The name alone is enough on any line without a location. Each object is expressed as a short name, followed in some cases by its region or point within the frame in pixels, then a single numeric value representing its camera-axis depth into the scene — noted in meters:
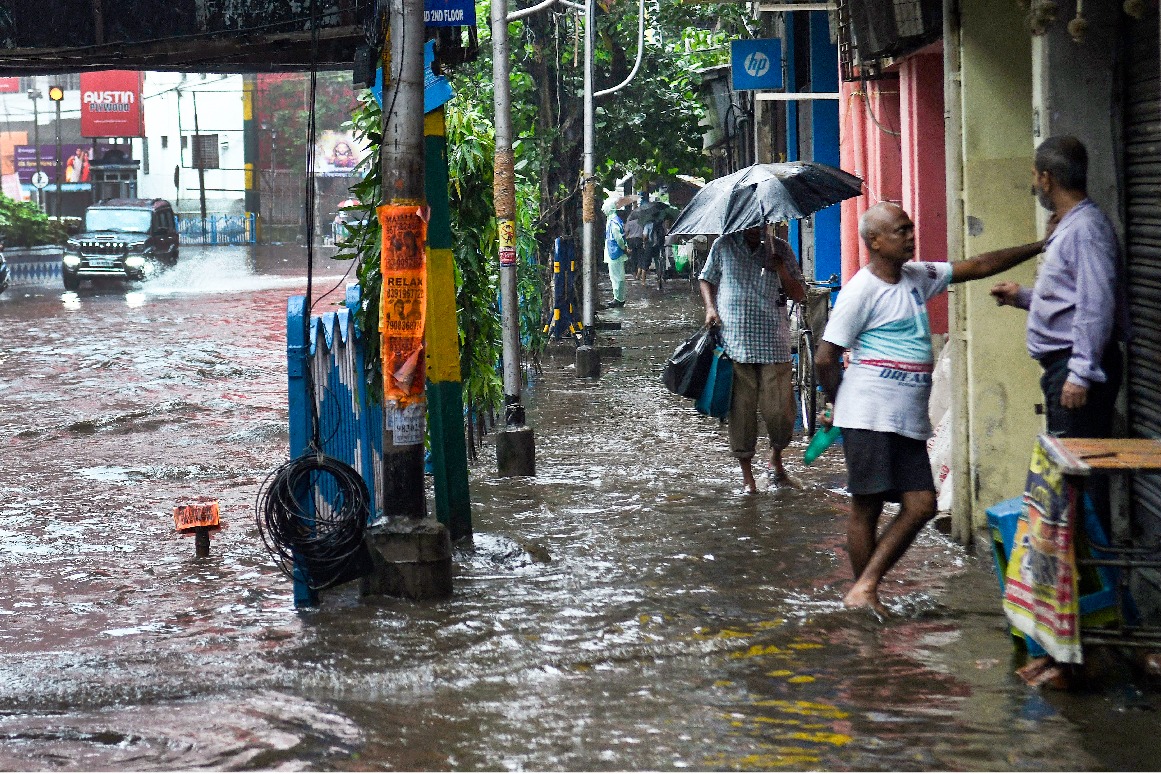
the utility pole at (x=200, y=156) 65.44
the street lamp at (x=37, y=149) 55.08
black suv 34.87
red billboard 62.62
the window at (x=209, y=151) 68.94
